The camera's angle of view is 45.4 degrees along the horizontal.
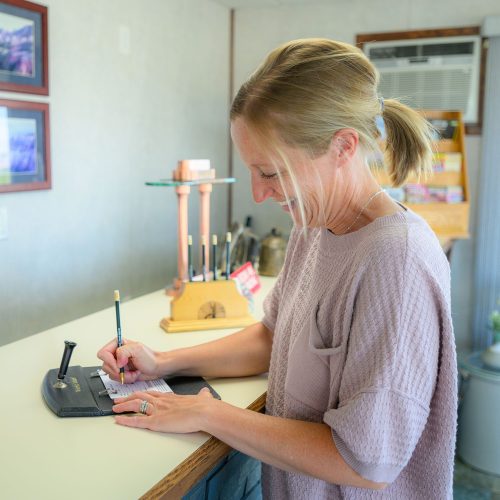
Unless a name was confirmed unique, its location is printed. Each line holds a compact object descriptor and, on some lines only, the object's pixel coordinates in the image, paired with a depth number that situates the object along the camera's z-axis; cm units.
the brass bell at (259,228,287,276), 261
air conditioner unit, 319
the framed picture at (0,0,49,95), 222
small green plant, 289
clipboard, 119
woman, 89
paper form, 127
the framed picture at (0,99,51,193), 228
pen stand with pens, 181
